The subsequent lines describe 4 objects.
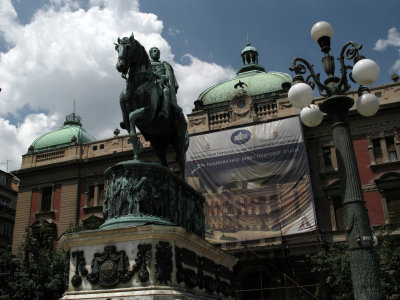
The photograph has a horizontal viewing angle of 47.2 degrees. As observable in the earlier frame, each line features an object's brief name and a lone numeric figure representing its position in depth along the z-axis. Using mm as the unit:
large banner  26125
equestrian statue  8062
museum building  25734
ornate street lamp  6371
